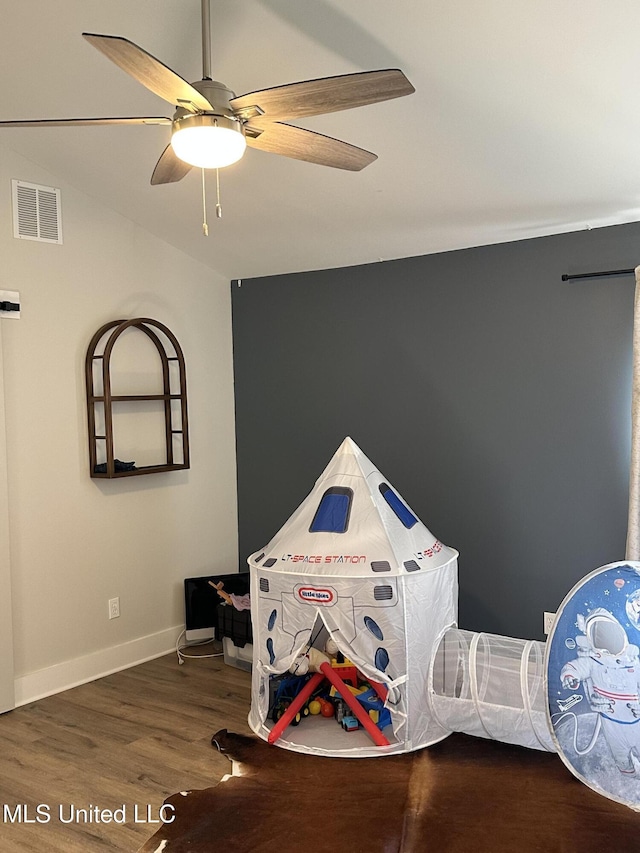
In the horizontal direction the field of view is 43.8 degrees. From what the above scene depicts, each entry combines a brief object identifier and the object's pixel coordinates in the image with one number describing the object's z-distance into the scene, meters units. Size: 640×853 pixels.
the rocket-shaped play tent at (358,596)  3.18
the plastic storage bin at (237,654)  4.18
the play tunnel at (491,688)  3.08
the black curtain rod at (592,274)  3.52
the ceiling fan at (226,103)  1.88
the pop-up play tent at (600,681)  2.43
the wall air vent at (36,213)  3.81
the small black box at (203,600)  4.59
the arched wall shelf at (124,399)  4.05
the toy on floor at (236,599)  4.19
